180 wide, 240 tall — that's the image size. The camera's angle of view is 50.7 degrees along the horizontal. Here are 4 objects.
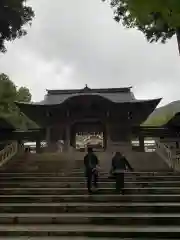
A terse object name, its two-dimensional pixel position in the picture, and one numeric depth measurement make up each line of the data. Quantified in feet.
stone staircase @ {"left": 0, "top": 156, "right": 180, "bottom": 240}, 12.84
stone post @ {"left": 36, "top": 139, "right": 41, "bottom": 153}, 37.07
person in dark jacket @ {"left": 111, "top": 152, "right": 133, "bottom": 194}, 18.38
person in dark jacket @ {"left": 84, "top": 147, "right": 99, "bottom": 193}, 18.49
